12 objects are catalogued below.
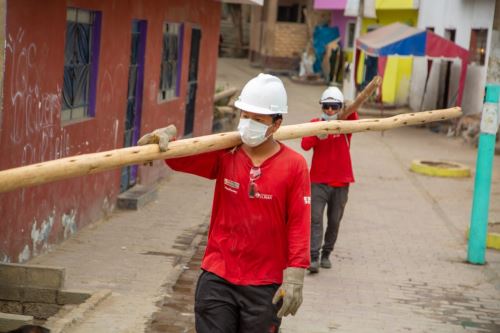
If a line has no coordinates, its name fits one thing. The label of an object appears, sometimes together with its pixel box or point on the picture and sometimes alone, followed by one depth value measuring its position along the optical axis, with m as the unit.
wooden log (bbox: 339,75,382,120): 7.80
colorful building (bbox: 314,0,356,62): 38.80
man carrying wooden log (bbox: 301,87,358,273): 9.16
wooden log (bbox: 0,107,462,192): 4.19
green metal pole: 10.01
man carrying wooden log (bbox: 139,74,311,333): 4.87
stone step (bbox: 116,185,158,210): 12.52
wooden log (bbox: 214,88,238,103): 22.72
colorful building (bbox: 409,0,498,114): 23.92
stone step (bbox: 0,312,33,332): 6.32
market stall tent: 23.33
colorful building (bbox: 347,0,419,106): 30.83
